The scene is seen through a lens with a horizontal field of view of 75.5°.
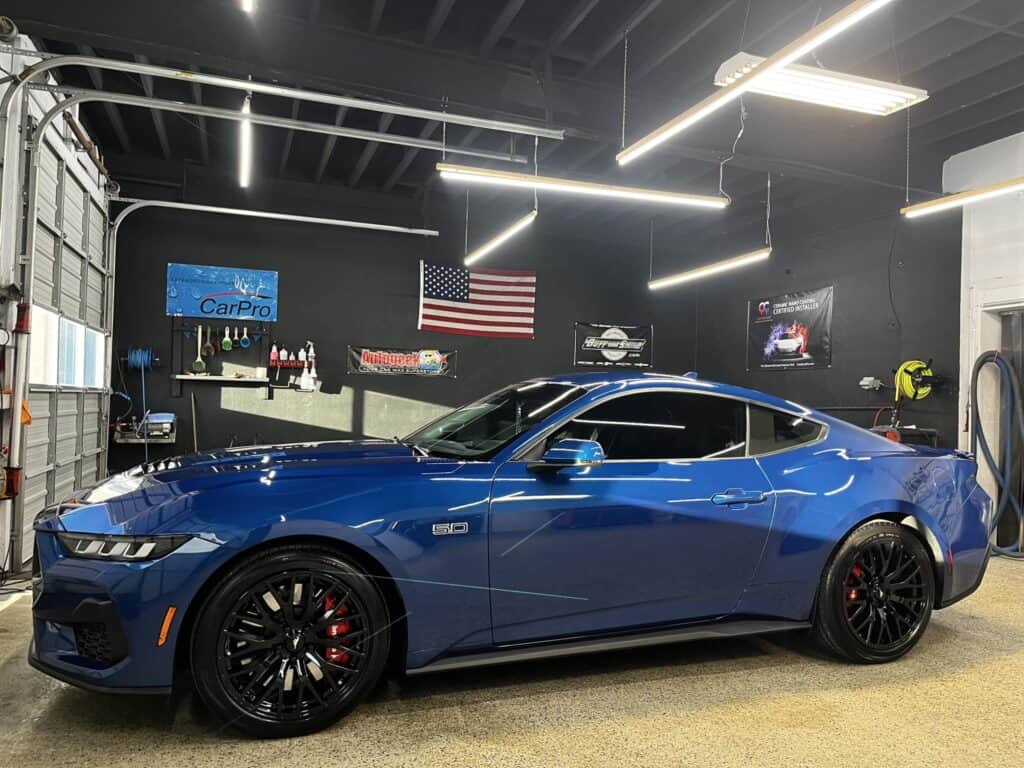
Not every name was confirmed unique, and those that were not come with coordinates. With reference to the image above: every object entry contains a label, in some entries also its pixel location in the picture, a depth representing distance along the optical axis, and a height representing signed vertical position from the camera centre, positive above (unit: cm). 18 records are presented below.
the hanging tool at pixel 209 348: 798 +45
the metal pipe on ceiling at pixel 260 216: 710 +205
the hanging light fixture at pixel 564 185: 523 +176
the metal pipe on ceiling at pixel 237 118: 407 +207
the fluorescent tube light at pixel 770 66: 281 +170
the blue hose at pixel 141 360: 760 +27
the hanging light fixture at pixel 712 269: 759 +166
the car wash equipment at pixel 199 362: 788 +28
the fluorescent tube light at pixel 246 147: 504 +197
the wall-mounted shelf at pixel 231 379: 783 +8
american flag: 924 +132
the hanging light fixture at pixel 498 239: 703 +183
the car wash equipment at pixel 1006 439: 583 -27
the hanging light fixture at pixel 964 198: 498 +168
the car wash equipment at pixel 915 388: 645 +19
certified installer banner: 827 +95
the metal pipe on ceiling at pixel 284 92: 373 +200
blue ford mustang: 196 -53
